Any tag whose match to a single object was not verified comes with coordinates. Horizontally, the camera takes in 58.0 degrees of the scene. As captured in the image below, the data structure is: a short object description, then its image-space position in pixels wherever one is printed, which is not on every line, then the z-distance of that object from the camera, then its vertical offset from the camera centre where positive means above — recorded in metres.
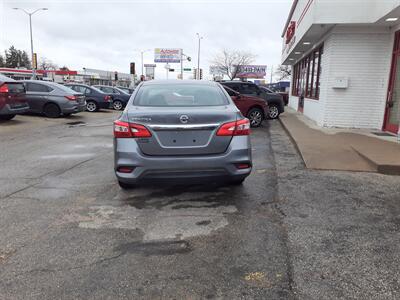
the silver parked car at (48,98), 15.34 -0.80
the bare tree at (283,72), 85.04 +3.01
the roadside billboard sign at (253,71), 78.06 +2.71
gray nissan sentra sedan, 4.26 -0.75
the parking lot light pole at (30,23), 39.28 +6.01
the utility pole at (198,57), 71.38 +4.83
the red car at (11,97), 12.02 -0.67
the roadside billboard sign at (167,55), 72.75 +5.29
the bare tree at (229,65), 76.25 +3.75
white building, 10.61 +0.75
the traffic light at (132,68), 48.62 +1.62
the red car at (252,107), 13.25 -0.86
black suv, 15.07 -0.40
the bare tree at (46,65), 105.11 +4.26
